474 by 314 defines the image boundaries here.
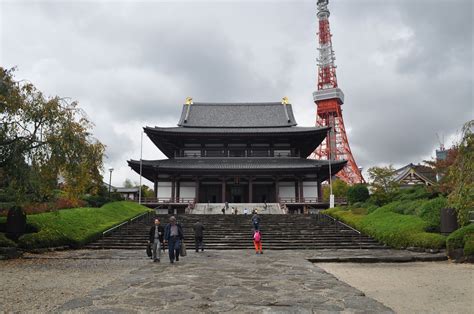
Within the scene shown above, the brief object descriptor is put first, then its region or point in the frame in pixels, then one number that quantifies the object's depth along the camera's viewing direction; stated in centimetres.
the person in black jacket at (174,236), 1160
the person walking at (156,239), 1179
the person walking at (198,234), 1522
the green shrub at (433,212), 1622
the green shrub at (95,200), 2641
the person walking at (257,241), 1486
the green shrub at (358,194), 2919
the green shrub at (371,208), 2388
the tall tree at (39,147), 1140
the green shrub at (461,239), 1218
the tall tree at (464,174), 1075
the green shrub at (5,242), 1289
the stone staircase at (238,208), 3247
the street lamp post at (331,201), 3197
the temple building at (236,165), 3497
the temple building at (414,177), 3941
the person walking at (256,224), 1523
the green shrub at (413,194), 2333
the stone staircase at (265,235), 1797
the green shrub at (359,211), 2446
